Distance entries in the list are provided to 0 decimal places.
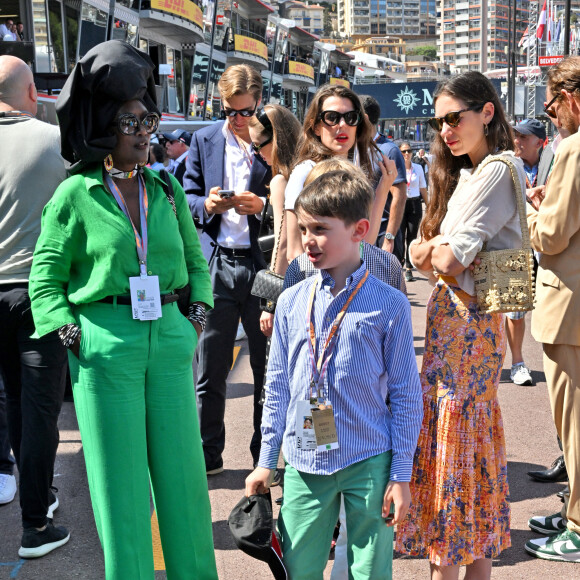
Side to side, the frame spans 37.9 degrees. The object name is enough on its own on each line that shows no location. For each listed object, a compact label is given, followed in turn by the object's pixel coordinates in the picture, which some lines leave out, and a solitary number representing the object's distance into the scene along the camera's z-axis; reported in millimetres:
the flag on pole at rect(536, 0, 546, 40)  39375
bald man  3979
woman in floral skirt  3133
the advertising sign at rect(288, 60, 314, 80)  72625
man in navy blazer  4891
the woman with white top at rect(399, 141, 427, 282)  13203
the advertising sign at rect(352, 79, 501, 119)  47656
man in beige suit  3605
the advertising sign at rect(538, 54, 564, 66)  32469
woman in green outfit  3109
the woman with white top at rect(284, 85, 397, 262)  3828
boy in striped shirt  2621
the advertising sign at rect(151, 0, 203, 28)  38681
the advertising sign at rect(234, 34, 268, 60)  55344
